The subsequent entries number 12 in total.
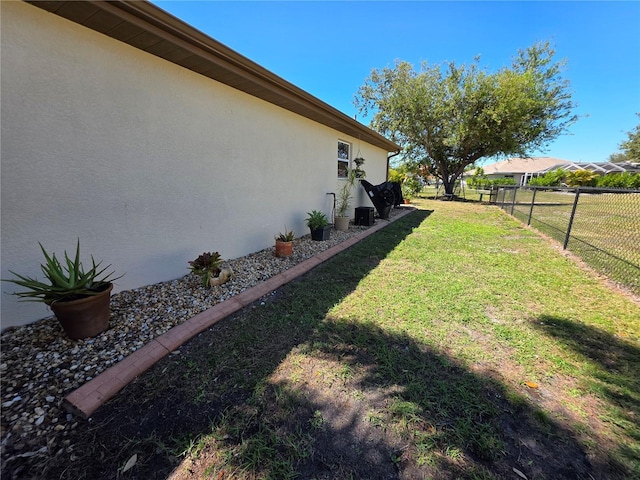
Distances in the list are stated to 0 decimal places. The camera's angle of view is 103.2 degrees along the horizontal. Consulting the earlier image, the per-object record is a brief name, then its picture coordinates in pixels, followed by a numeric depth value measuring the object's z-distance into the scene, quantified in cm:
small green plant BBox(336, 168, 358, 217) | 743
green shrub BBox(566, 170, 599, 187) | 2277
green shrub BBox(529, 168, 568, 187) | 2317
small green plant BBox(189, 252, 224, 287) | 321
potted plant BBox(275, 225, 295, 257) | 461
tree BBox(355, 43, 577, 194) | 1323
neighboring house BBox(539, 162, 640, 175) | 3000
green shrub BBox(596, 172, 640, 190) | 1822
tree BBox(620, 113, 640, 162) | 3252
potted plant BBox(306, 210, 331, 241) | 561
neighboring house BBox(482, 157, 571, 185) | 3644
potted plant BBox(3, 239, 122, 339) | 207
